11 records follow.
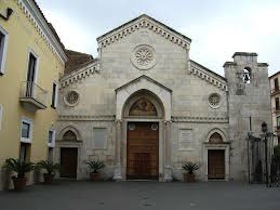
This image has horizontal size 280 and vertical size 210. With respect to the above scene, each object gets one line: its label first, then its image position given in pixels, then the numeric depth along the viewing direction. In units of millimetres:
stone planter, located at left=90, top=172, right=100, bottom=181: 17641
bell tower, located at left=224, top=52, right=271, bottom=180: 18295
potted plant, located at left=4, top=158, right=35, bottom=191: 11494
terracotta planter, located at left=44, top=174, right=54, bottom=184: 15060
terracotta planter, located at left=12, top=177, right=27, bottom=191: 11579
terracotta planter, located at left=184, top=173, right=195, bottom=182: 17470
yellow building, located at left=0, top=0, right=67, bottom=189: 11335
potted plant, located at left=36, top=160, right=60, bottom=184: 14913
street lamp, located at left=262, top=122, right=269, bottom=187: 16291
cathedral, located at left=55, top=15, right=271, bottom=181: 18180
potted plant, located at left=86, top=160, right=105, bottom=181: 17666
